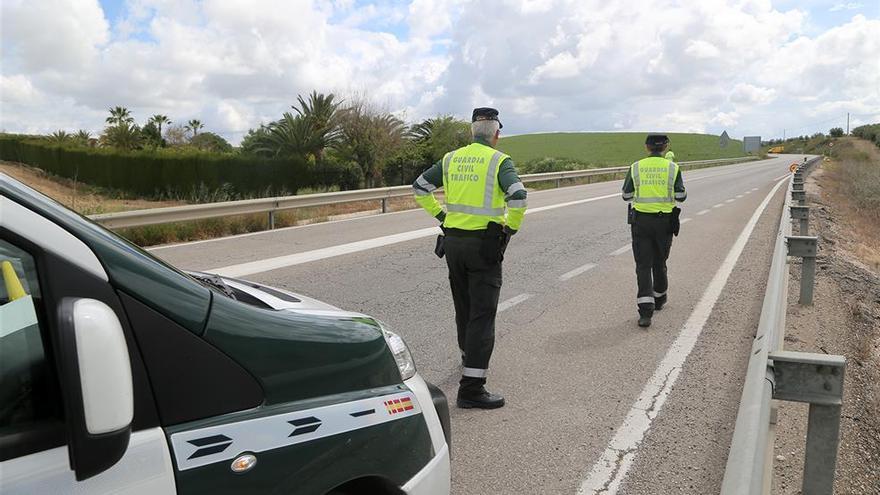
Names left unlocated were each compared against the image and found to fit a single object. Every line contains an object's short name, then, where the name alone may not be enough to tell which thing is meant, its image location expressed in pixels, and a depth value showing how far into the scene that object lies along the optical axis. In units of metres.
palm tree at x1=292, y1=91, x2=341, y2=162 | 29.61
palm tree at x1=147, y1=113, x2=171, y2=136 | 52.16
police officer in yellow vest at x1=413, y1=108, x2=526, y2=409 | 4.33
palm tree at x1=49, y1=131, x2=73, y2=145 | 42.25
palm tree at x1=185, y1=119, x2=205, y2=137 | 60.08
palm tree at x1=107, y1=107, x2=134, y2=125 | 55.37
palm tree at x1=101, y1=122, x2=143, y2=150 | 41.62
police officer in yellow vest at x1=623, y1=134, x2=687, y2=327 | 6.81
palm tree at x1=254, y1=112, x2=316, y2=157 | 29.59
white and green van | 1.38
